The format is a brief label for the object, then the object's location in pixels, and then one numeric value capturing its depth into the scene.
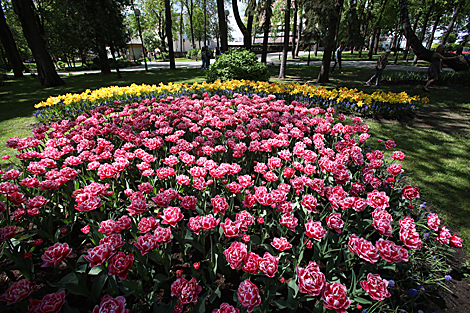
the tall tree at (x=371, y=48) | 27.34
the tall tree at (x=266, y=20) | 14.35
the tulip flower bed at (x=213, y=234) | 1.52
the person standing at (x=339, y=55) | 15.41
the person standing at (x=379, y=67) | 10.07
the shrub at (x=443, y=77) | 11.17
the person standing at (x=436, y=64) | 9.80
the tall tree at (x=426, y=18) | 19.60
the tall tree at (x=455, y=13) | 20.03
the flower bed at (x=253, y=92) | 6.17
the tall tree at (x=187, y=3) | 39.83
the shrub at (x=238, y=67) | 9.86
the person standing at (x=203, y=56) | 18.12
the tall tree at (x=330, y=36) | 10.27
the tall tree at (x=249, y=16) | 14.91
